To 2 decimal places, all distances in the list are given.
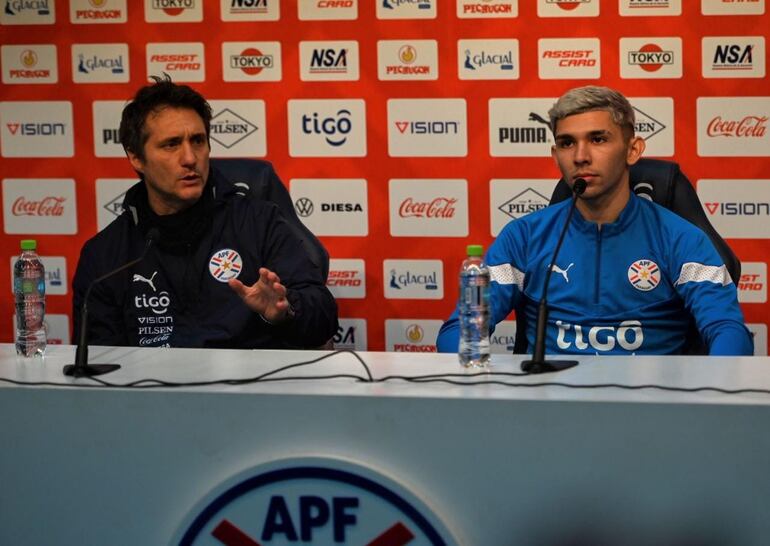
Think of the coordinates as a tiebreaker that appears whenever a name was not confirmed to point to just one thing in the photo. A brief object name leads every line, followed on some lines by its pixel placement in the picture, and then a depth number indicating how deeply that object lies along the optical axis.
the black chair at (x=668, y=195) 5.74
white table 4.72
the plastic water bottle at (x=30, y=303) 5.21
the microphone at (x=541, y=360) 4.95
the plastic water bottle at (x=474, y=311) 5.02
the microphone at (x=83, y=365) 4.97
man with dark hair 5.75
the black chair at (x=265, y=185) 6.04
